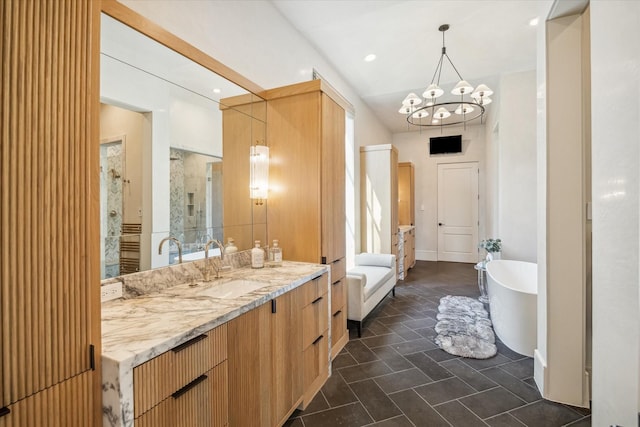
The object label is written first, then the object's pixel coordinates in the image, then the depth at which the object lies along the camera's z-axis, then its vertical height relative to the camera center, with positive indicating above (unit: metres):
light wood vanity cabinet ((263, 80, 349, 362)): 2.39 +0.33
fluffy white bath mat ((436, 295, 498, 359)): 2.72 -1.28
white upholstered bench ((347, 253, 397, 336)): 3.05 -0.84
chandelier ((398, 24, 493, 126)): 3.23 +1.44
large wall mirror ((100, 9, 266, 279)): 1.46 +0.38
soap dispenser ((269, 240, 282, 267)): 2.33 -0.35
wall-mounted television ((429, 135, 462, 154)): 6.88 +1.68
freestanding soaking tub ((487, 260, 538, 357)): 2.61 -0.99
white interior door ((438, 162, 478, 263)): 6.89 +0.02
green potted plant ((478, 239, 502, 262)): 4.15 -0.49
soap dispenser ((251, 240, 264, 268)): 2.26 -0.36
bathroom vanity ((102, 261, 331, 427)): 0.95 -0.59
